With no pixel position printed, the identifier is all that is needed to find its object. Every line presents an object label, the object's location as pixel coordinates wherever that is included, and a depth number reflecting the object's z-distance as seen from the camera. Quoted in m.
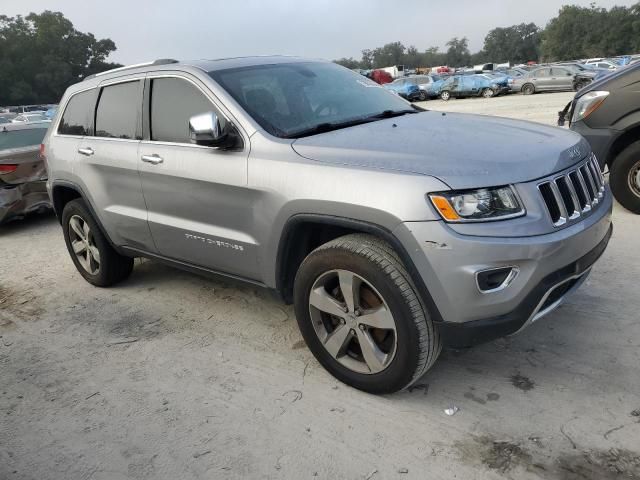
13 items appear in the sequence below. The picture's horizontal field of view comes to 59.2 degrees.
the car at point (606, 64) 33.25
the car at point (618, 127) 5.48
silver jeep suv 2.52
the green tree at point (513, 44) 131.38
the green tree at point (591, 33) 92.81
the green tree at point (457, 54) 136.62
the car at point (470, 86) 29.67
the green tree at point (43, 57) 80.00
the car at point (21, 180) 7.24
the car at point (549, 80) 26.97
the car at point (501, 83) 29.47
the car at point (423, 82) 31.52
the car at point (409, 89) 31.29
